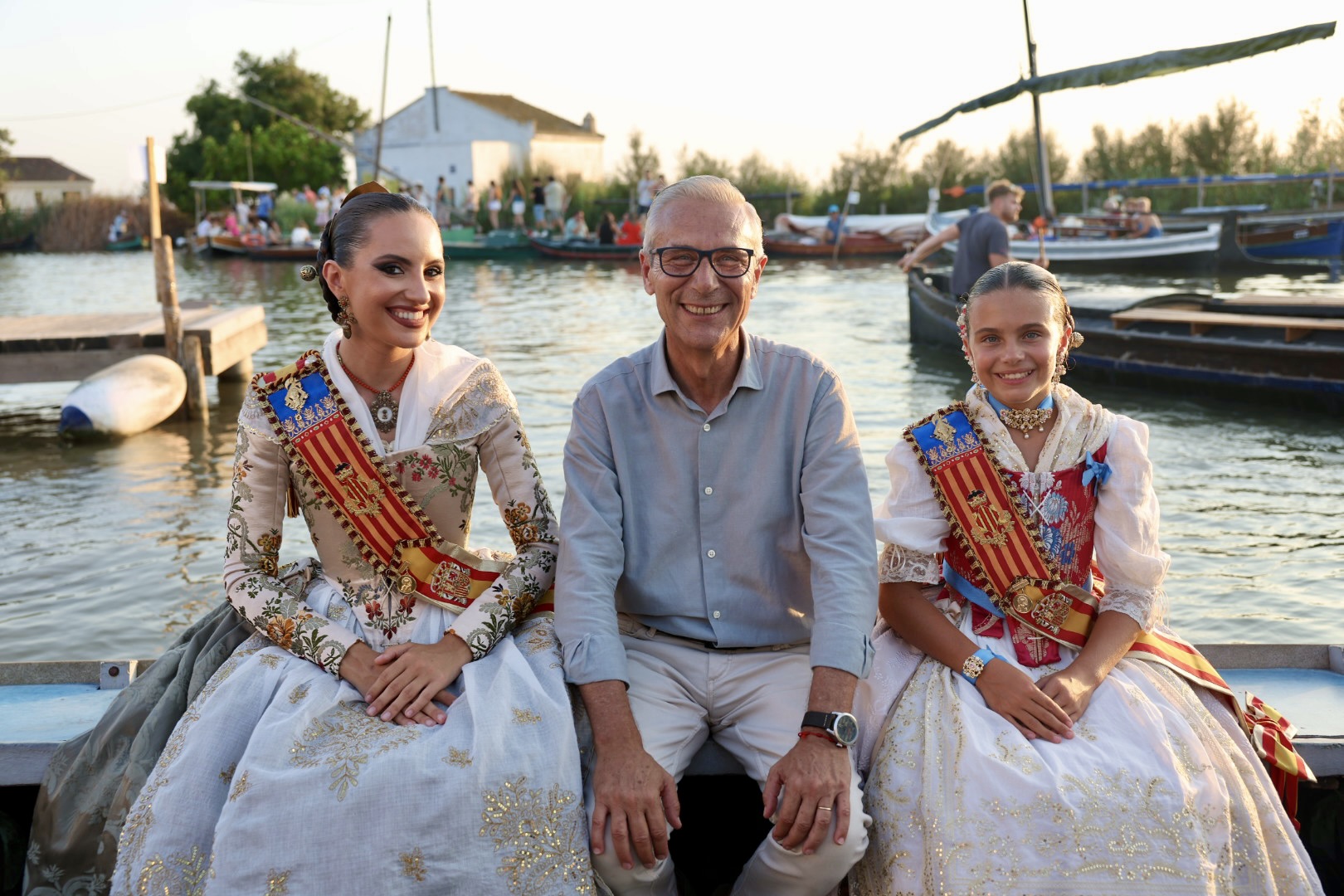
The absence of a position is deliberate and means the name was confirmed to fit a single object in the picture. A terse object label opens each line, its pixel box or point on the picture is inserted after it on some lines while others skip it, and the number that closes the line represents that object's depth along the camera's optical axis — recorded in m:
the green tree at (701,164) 39.75
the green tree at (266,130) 51.62
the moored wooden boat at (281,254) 34.66
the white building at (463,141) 46.12
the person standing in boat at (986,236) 10.83
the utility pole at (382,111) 39.65
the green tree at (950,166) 37.53
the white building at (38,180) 75.19
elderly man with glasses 2.51
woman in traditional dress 2.17
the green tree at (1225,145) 35.41
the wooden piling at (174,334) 10.84
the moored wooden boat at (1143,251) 22.19
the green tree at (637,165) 41.19
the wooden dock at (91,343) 10.51
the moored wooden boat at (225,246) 37.51
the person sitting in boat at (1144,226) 23.20
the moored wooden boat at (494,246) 33.53
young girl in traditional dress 2.15
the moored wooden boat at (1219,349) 9.75
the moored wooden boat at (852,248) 31.22
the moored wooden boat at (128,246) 49.11
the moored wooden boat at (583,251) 31.51
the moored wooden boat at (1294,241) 23.62
